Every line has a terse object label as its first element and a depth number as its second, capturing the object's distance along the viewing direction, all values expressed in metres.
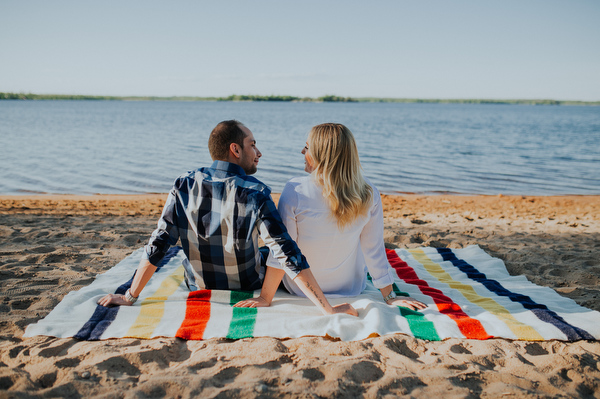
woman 2.76
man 2.69
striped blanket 2.65
